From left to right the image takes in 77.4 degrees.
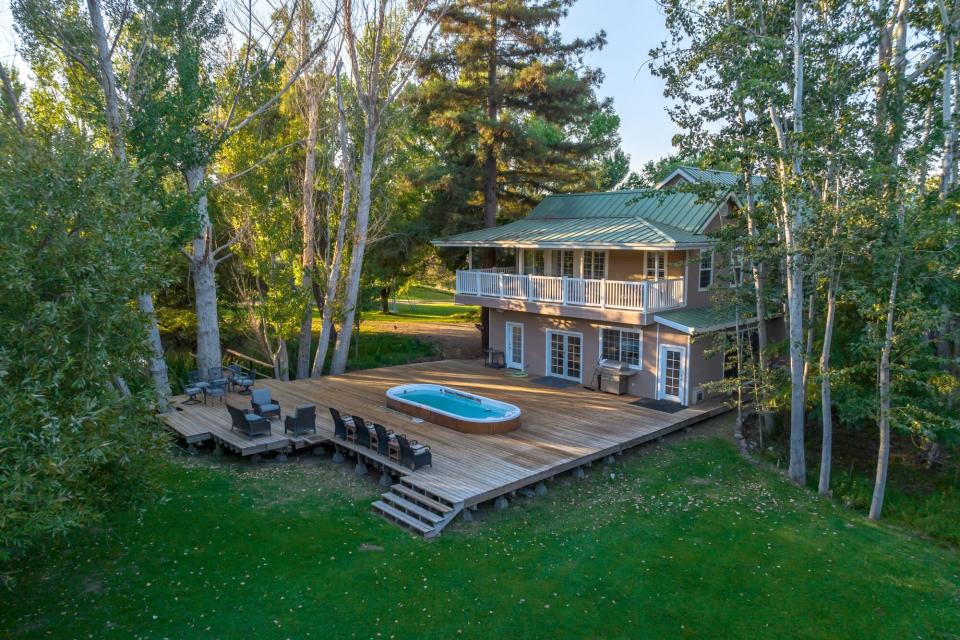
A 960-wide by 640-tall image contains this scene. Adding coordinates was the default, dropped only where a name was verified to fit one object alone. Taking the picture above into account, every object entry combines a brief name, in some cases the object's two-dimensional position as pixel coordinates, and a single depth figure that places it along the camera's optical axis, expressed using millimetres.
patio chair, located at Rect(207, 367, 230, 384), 17902
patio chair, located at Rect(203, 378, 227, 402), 15672
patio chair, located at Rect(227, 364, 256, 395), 16906
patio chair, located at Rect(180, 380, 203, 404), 15648
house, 16078
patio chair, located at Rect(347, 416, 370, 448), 12336
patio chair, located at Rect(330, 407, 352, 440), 12930
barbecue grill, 16859
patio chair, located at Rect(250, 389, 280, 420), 14219
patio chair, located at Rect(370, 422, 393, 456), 11992
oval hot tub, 13609
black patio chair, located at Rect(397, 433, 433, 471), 11305
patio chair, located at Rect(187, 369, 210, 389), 16684
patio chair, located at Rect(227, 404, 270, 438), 12844
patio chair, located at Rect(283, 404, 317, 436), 13312
